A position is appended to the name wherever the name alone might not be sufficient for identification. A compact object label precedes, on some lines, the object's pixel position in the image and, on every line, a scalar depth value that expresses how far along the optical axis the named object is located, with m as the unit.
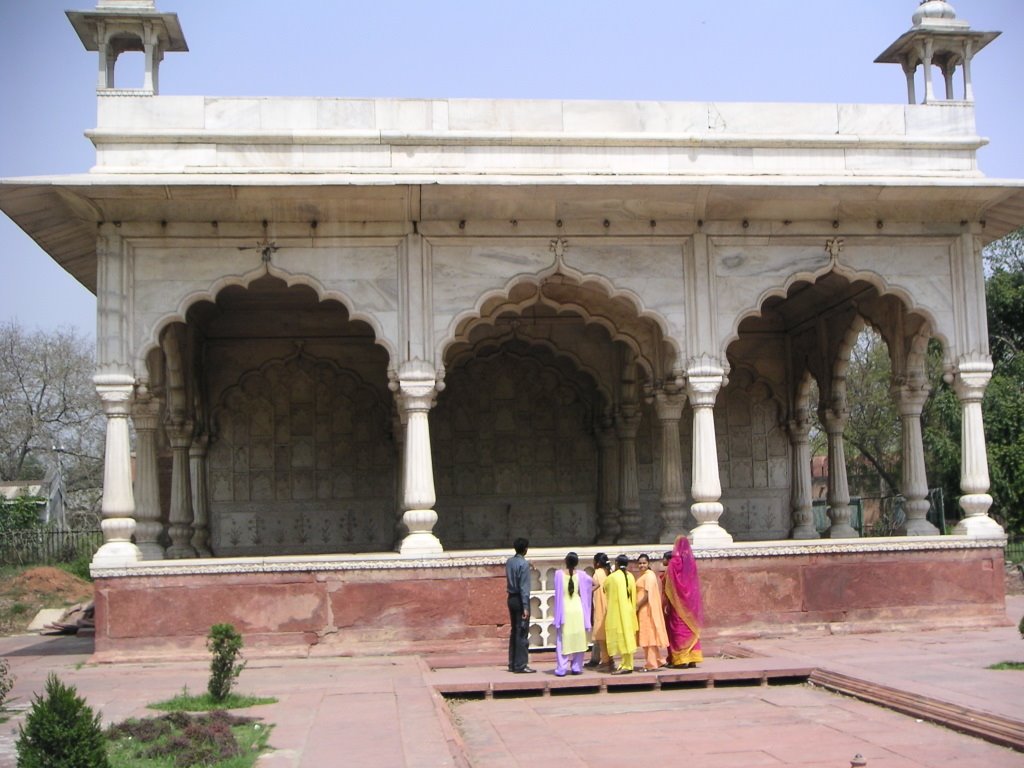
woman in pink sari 11.24
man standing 11.08
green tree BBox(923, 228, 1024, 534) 26.47
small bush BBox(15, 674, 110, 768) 6.04
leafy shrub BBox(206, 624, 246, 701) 9.23
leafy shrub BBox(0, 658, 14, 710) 8.65
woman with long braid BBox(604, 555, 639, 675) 11.07
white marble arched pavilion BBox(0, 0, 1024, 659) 12.42
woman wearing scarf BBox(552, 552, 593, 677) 11.02
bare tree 37.62
